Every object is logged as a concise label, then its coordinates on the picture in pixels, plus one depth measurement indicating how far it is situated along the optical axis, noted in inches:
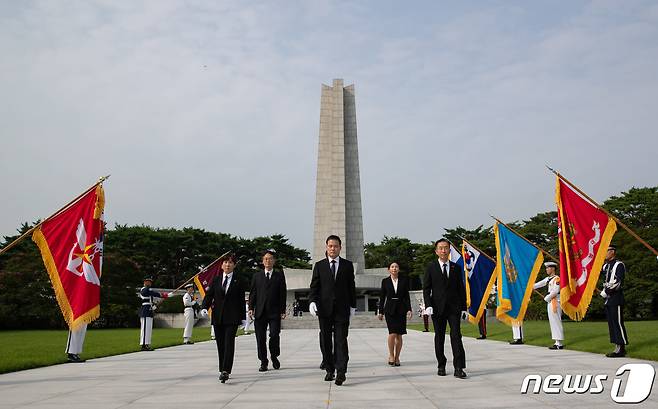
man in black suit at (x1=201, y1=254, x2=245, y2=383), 292.7
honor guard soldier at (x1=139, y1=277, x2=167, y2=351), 574.9
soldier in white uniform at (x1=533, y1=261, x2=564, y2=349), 490.3
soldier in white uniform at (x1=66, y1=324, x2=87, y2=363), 426.3
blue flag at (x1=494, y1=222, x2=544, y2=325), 546.9
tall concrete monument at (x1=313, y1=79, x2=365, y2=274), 1681.8
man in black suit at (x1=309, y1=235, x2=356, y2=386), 282.4
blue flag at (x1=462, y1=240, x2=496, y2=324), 607.8
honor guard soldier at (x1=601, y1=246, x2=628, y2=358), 375.2
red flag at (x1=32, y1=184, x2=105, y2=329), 372.2
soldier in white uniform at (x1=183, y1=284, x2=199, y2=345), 688.4
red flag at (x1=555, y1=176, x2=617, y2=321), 386.3
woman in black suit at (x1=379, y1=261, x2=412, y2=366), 358.0
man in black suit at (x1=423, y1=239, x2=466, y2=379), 302.8
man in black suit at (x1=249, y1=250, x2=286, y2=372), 345.7
